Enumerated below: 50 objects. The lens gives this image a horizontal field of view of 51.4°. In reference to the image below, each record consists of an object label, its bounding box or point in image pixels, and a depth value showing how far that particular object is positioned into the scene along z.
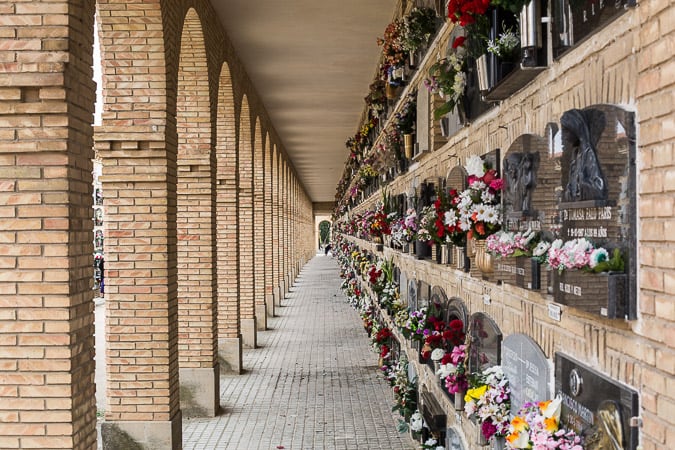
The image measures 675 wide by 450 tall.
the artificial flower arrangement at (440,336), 5.46
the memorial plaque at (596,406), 2.47
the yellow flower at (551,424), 2.84
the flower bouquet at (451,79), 4.90
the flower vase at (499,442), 3.96
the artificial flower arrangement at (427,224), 5.01
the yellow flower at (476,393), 4.04
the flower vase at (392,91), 9.97
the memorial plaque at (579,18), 2.55
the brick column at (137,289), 7.26
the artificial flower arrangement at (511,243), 3.33
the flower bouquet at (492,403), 3.87
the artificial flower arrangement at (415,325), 6.40
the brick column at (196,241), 9.66
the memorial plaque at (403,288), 9.19
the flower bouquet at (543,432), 2.75
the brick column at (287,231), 28.11
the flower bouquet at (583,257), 2.46
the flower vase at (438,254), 6.40
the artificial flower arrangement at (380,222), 10.18
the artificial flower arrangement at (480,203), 3.98
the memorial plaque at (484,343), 4.36
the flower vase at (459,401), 5.15
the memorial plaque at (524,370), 3.40
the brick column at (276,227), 22.50
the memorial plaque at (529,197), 3.18
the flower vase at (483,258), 4.28
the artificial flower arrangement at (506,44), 3.57
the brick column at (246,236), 15.14
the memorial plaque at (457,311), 5.48
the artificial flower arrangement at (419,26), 7.04
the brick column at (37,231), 4.60
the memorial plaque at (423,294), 7.36
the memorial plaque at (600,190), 2.42
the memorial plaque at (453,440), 5.49
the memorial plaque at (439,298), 6.34
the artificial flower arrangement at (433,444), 6.38
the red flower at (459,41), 4.27
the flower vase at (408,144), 8.25
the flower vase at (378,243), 13.21
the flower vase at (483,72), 4.02
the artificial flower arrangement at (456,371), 5.09
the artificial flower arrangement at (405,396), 7.93
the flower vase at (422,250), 7.22
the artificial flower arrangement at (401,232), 7.54
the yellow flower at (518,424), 2.97
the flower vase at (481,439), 4.51
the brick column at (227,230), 12.09
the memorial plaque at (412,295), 8.23
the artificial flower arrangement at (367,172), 13.78
